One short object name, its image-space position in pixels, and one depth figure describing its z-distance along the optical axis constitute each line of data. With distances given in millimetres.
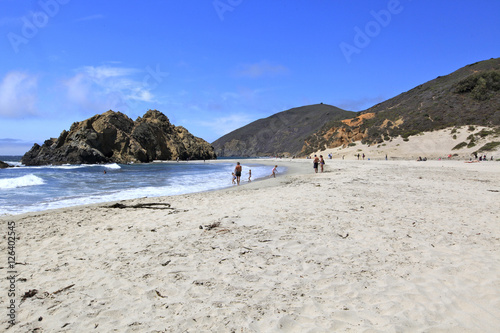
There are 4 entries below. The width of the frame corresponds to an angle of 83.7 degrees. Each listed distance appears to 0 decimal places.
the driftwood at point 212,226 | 5520
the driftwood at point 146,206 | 8214
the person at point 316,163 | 21534
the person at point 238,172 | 16609
